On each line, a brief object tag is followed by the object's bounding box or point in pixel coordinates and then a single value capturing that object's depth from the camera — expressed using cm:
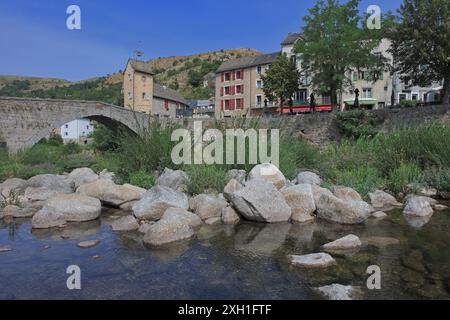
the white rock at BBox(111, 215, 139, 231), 702
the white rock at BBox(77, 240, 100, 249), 596
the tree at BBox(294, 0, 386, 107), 2539
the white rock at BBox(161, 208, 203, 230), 674
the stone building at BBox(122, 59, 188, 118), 4962
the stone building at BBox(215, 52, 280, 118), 4725
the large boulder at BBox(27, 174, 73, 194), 1048
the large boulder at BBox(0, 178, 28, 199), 965
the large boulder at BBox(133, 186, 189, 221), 746
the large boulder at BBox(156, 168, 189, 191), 953
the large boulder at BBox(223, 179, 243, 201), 842
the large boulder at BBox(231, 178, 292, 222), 749
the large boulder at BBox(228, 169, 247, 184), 995
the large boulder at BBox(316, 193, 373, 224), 746
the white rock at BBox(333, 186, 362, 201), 869
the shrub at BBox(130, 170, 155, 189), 1016
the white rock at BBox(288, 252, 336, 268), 508
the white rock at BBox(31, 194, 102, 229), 720
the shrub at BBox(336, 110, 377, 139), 2175
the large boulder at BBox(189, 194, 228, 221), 787
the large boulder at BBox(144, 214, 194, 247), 609
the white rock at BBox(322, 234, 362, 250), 589
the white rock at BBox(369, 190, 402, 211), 922
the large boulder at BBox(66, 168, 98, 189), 1145
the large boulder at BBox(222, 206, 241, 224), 764
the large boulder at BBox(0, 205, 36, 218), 819
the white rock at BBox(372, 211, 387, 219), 806
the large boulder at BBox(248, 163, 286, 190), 914
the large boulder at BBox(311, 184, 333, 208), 825
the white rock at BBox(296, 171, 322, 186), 1030
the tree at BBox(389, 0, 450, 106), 1923
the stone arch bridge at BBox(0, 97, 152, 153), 1977
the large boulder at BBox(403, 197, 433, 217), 826
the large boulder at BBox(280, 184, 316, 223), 780
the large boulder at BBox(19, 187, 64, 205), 931
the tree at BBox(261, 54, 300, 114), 3538
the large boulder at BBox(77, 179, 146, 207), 888
